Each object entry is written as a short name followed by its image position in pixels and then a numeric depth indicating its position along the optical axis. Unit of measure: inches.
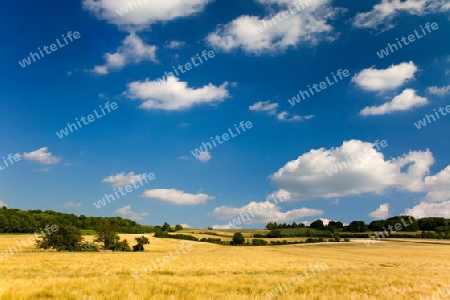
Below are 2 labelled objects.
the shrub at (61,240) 2513.5
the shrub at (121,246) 2971.7
